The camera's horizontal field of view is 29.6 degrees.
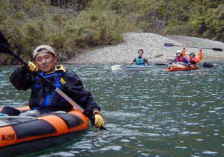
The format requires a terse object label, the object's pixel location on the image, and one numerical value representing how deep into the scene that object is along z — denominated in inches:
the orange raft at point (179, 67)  641.6
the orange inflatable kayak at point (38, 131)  183.8
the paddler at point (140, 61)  681.6
